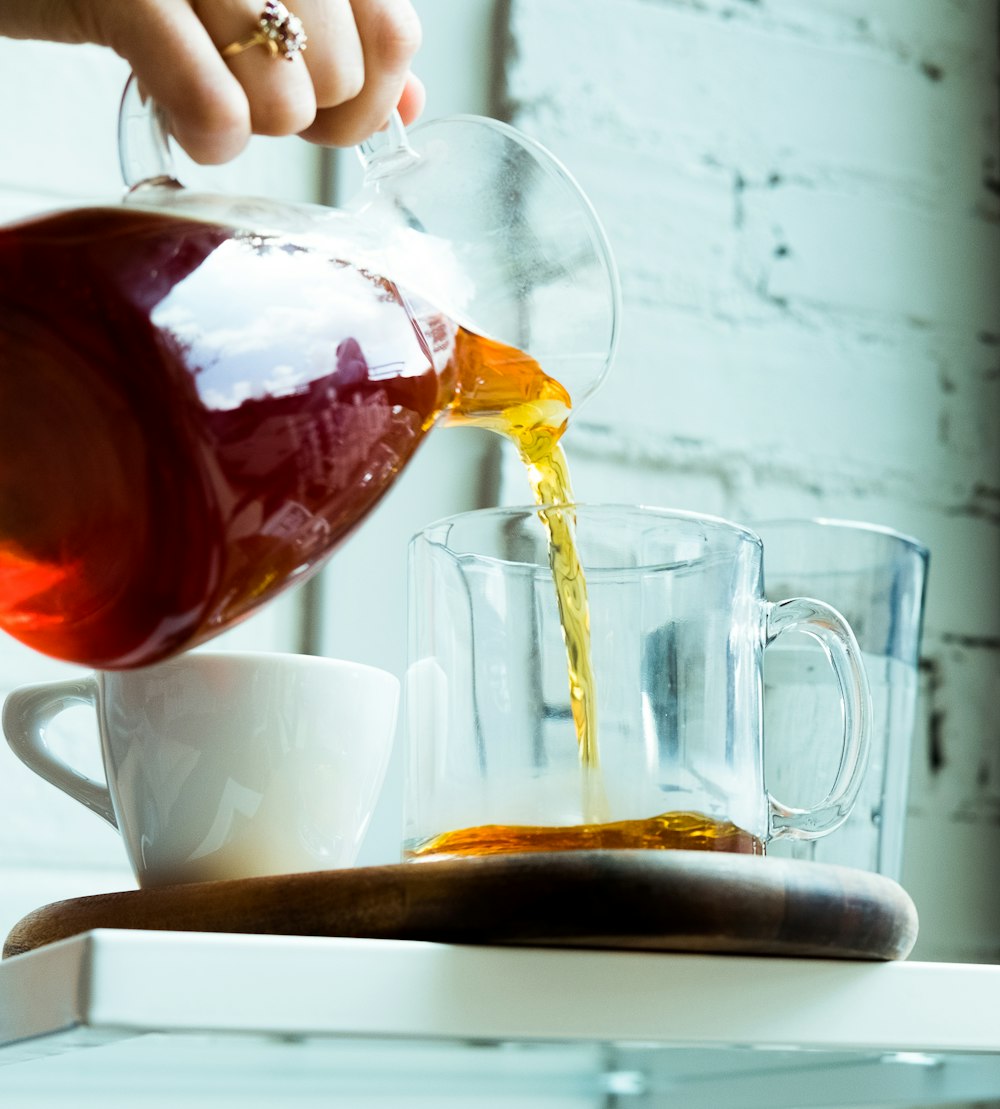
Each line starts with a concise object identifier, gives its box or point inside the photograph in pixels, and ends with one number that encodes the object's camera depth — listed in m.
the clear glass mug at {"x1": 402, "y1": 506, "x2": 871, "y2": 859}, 0.70
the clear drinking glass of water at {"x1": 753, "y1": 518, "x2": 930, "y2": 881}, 0.83
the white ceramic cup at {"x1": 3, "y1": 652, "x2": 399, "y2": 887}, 0.72
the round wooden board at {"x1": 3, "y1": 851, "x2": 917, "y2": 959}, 0.64
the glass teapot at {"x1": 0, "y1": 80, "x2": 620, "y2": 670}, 0.63
